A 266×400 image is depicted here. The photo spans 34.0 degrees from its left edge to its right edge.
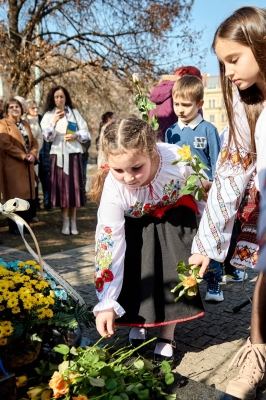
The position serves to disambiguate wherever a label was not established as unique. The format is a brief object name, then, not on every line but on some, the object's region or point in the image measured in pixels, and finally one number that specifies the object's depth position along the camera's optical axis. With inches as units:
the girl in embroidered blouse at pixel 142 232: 81.9
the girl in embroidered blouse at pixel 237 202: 76.8
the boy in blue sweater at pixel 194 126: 128.6
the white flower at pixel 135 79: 98.2
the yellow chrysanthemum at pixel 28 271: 77.0
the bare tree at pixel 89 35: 369.4
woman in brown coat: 219.0
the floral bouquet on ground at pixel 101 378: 61.5
